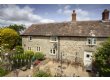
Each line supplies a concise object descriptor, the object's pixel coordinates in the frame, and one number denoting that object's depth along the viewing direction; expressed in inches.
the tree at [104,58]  141.6
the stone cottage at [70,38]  172.4
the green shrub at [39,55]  173.1
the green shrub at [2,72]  155.4
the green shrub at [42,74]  148.5
